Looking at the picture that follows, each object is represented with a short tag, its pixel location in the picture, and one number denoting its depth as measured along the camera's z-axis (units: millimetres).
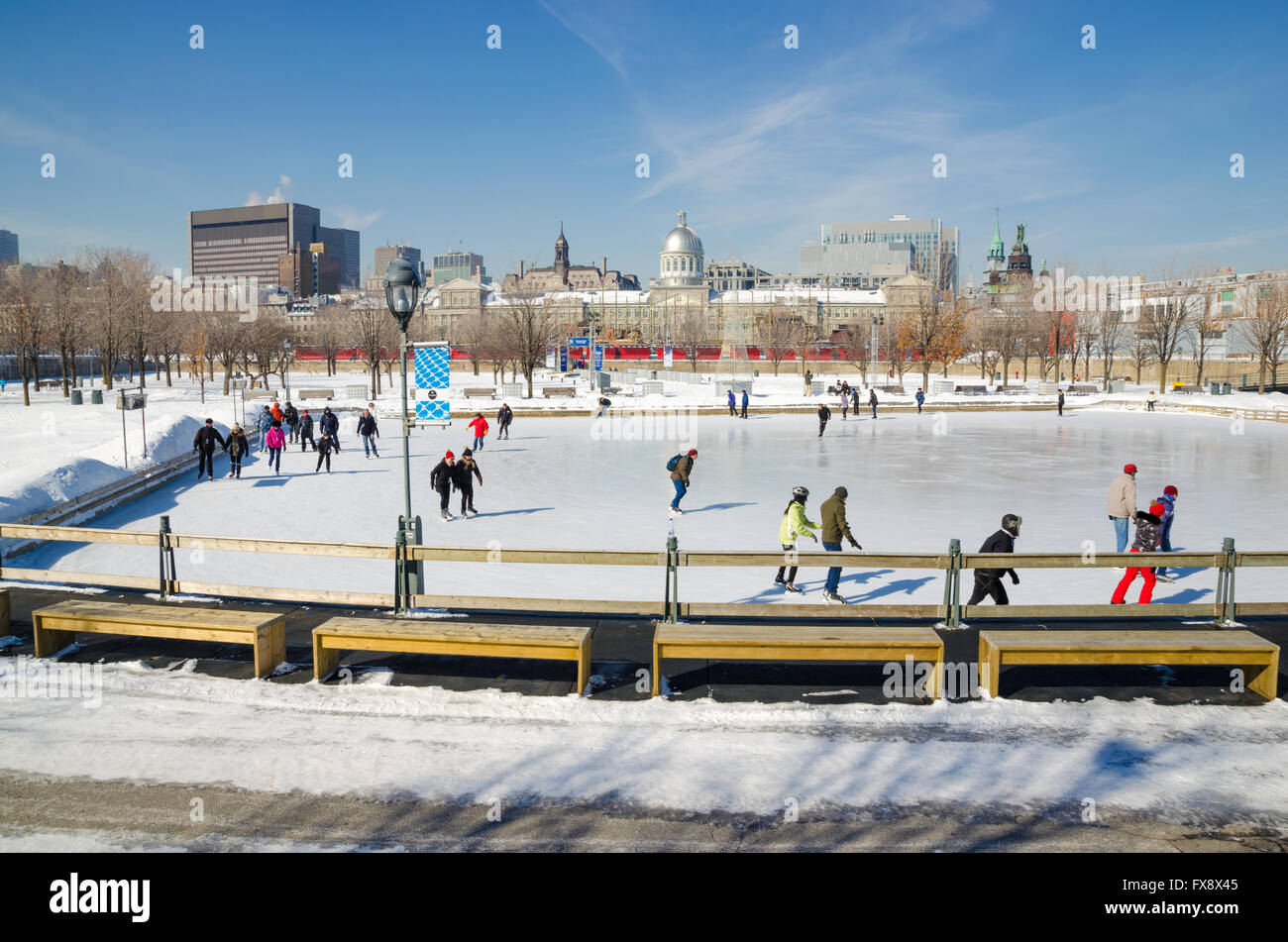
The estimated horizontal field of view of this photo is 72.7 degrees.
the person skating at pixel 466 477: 16453
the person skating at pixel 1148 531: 11078
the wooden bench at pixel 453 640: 6551
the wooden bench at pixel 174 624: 6922
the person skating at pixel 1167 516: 12109
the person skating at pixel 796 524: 10969
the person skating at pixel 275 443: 22156
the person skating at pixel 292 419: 29312
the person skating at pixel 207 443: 21328
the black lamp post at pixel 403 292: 9817
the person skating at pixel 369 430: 26344
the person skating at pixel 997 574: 9016
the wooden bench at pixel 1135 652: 6426
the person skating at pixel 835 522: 11062
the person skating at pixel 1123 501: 12242
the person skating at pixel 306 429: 26538
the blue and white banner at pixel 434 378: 12357
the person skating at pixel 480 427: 25766
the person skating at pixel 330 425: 23594
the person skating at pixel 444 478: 16297
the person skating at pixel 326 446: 22297
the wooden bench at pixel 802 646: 6457
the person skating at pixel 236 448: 21469
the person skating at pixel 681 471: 16156
